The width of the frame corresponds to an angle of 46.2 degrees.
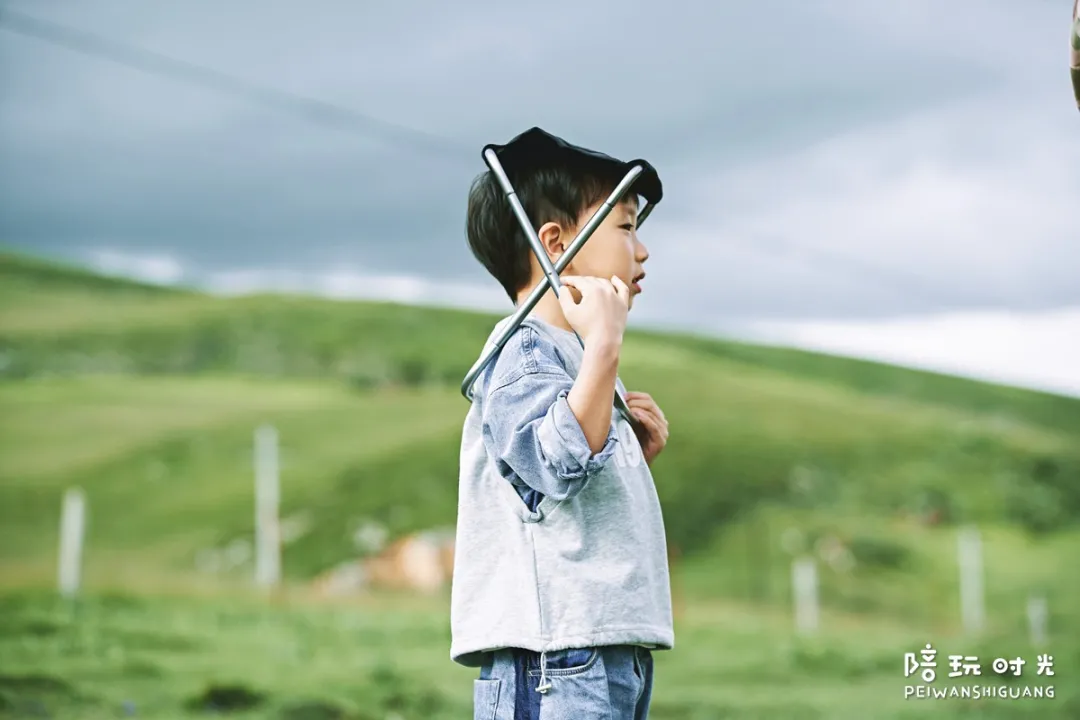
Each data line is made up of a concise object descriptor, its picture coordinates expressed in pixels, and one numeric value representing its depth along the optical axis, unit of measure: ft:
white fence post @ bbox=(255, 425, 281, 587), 33.26
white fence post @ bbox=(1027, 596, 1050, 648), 39.78
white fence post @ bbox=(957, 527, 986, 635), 41.05
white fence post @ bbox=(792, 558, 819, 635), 38.18
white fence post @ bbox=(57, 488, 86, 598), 28.58
